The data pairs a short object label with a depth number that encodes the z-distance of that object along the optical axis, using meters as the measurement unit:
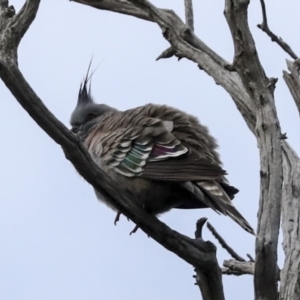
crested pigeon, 10.03
